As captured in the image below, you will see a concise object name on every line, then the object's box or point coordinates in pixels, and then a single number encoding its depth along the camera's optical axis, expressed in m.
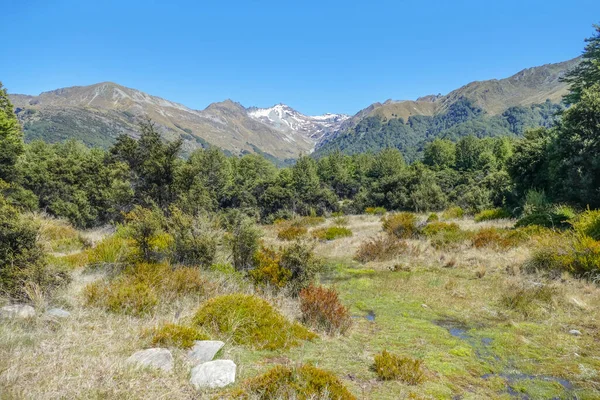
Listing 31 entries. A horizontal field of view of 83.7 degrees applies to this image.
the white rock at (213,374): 3.52
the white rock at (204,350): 4.10
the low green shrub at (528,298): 6.79
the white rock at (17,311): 4.77
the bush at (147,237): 8.19
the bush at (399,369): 3.98
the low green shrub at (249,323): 4.92
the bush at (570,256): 7.90
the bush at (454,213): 22.89
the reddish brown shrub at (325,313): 5.71
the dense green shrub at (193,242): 8.48
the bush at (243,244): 9.18
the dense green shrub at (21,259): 5.68
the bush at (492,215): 18.89
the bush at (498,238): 11.60
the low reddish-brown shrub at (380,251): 12.46
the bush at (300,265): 7.84
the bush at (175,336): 4.34
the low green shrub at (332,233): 18.11
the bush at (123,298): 5.57
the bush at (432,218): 20.79
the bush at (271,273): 7.84
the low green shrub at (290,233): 18.52
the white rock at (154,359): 3.61
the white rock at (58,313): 4.91
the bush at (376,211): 33.08
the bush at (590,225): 9.13
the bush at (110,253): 8.65
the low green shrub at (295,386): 3.23
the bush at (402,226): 15.71
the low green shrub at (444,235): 12.98
